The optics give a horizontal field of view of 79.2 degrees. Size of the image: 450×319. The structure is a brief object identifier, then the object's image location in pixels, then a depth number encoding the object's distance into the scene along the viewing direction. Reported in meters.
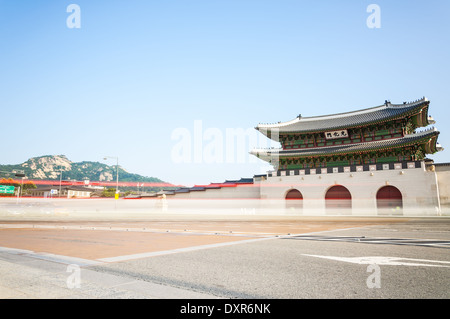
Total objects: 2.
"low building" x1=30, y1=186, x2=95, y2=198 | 82.12
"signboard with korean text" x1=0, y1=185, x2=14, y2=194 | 47.67
